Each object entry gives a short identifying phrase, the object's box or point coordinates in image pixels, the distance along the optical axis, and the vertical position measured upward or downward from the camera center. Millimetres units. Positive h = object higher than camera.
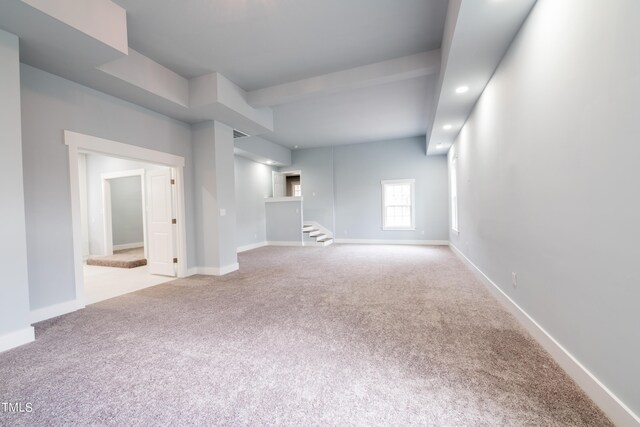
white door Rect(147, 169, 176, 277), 4637 -201
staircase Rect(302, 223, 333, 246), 8211 -923
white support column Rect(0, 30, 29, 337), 2248 +103
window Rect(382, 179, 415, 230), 8188 +11
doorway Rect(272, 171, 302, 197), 9305 +931
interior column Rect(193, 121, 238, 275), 4672 +233
